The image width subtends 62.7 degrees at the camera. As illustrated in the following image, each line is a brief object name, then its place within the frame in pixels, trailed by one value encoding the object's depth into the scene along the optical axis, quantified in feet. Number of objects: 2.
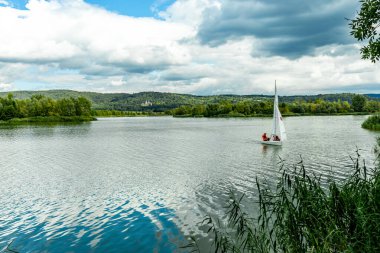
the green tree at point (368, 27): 45.39
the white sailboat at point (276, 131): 178.60
